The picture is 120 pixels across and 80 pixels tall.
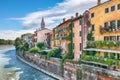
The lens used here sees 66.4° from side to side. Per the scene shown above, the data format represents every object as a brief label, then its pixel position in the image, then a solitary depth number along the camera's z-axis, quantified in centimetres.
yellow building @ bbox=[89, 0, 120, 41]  1412
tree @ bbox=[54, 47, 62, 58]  2278
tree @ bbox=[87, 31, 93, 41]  1724
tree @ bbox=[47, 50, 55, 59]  2215
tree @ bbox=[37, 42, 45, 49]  3212
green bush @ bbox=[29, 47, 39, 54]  2820
